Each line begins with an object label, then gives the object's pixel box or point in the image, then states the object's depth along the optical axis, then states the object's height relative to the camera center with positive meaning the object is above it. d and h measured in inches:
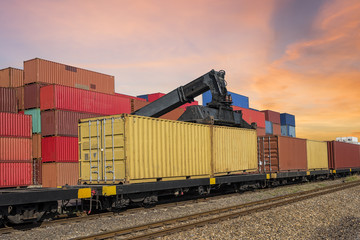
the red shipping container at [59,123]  1047.0 +84.2
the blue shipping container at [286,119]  2965.1 +223.2
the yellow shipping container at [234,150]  679.7 -9.9
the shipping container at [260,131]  2075.5 +87.7
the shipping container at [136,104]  1313.5 +171.2
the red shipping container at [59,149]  1040.8 +1.7
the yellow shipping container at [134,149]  497.4 -2.6
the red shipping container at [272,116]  2669.8 +229.9
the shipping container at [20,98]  1178.5 +183.9
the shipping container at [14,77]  1257.4 +272.6
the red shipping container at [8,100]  1073.7 +162.7
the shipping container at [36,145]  1095.0 +14.8
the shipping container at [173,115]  1455.5 +138.4
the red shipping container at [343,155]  1250.0 -48.9
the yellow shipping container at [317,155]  1077.9 -37.9
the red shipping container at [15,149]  1008.9 +5.0
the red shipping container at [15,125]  1017.5 +78.8
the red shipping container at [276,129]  2707.7 +127.8
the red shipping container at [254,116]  2030.0 +181.6
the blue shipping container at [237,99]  2154.5 +312.5
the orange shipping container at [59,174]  1034.7 -75.4
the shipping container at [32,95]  1129.5 +187.4
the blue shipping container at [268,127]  2556.6 +134.8
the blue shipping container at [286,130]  2940.5 +125.5
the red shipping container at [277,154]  886.4 -25.5
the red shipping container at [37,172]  1096.8 -71.0
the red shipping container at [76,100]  1066.7 +162.1
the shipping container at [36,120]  1103.8 +99.4
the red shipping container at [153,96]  1786.0 +274.8
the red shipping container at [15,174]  998.4 -69.8
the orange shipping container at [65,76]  1200.2 +285.4
